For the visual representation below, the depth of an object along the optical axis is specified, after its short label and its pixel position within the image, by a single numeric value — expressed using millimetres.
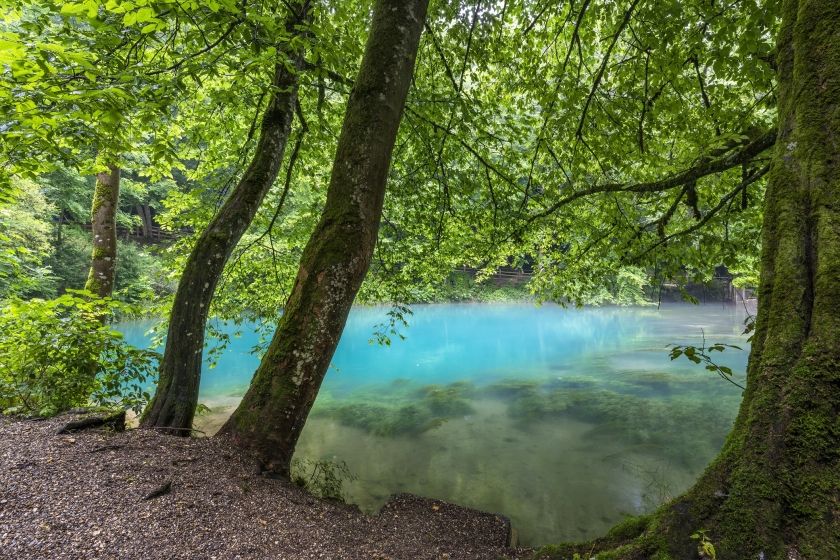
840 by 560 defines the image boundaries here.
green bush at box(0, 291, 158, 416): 3820
